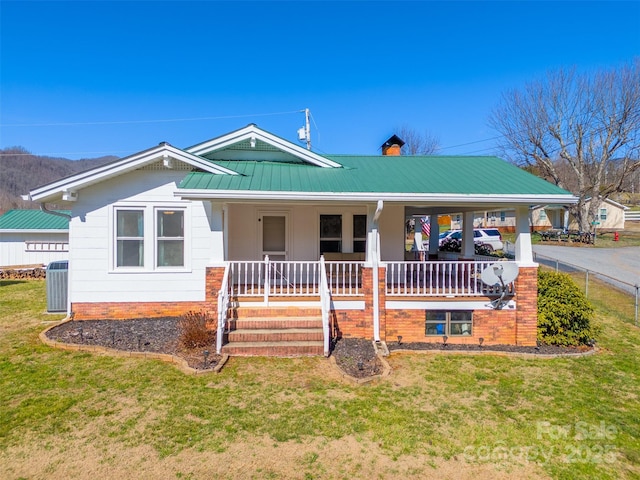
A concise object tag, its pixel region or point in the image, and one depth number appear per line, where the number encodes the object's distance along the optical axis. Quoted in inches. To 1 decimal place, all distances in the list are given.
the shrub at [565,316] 310.2
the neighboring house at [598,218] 1692.9
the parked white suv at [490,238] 984.3
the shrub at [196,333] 279.9
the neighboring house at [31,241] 746.2
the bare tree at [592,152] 1110.4
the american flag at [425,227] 1040.6
